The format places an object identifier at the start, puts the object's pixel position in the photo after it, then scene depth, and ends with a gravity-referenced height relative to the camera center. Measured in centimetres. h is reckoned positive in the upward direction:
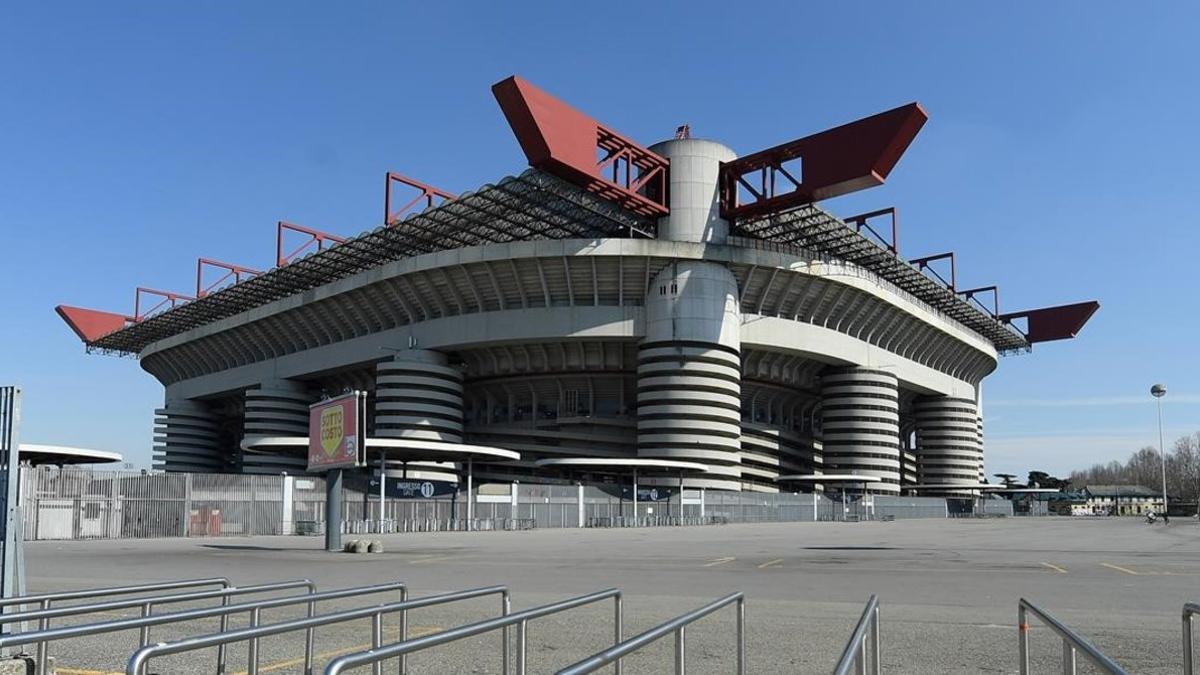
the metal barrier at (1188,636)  612 -104
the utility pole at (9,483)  926 -16
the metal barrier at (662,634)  414 -88
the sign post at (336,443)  3259 +77
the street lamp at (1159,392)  11444 +849
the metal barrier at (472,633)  425 -86
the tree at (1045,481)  17650 -234
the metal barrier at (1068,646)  445 -92
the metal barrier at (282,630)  486 -94
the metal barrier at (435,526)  4547 -289
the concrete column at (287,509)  4688 -200
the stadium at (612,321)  6344 +1111
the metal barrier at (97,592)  798 -105
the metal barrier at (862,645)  469 -97
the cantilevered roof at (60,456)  4048 +44
